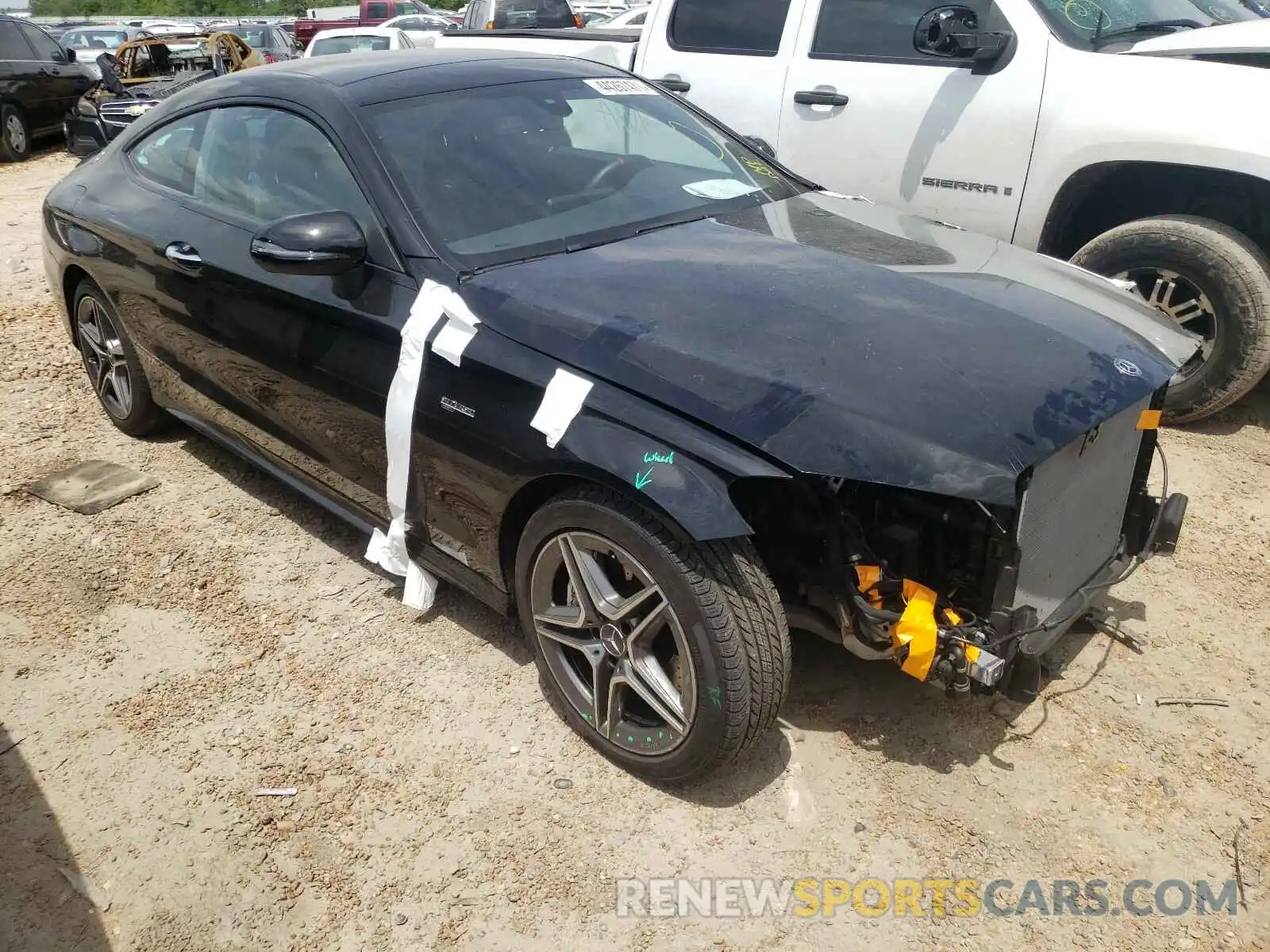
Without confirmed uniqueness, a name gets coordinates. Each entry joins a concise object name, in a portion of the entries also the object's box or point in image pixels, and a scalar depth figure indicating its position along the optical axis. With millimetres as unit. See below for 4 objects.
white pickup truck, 4328
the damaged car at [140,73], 12258
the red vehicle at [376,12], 25203
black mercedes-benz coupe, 2363
